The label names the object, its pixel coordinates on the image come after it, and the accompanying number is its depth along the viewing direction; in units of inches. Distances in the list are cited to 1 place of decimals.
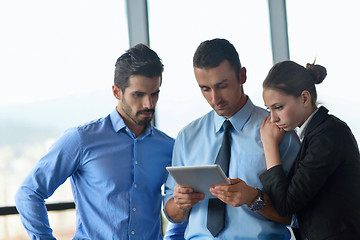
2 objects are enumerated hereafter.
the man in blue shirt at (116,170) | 104.6
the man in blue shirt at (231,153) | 95.7
